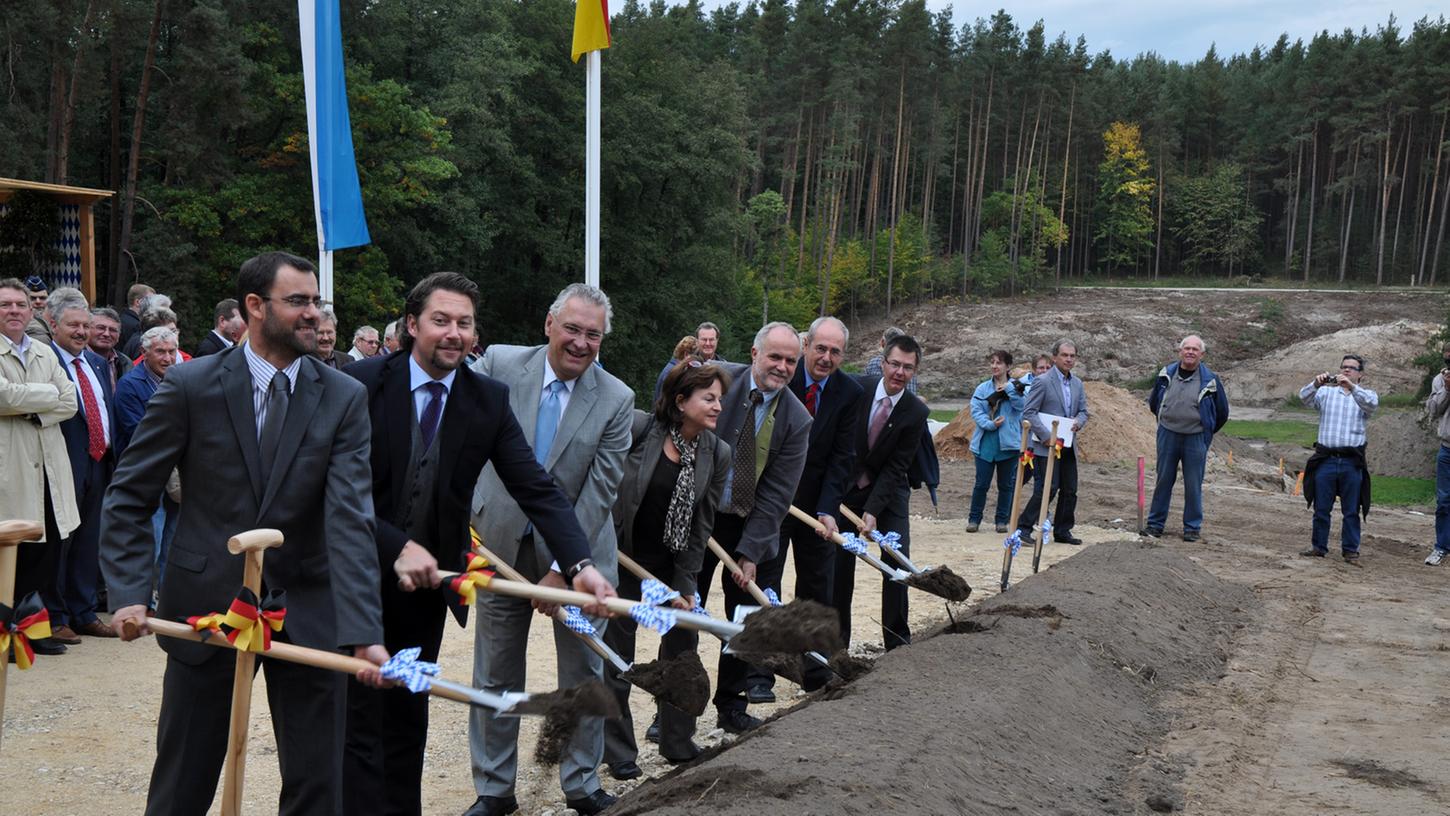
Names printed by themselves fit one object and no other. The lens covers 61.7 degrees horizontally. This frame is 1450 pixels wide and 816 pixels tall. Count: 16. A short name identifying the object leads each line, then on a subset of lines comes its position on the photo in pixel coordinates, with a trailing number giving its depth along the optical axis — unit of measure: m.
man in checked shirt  12.72
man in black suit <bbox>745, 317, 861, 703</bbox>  7.12
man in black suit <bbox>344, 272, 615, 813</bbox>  4.30
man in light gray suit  4.94
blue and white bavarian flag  11.93
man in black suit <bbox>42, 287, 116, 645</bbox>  7.44
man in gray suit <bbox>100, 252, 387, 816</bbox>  3.57
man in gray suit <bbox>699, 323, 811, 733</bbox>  6.38
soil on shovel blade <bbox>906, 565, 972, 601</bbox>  7.27
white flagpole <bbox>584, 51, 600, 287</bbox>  10.10
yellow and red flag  11.03
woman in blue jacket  14.09
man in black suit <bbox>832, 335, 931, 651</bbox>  7.82
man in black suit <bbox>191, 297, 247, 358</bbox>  8.19
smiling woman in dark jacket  5.54
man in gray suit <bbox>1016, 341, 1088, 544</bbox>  13.38
